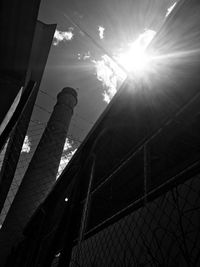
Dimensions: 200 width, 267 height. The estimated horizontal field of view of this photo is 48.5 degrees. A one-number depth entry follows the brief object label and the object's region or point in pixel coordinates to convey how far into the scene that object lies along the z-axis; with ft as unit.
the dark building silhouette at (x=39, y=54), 9.12
